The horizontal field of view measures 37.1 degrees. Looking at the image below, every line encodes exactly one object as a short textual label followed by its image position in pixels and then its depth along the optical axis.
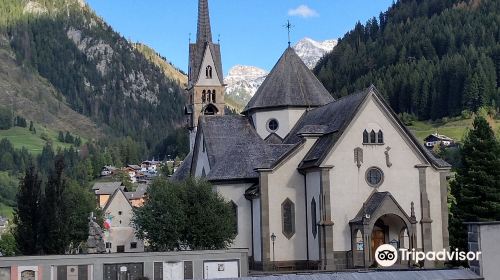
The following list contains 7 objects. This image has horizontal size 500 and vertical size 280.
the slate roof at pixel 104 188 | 182.75
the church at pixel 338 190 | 50.12
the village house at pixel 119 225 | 109.97
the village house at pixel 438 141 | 164.00
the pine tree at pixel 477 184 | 53.84
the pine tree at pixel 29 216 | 53.91
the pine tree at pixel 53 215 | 53.28
